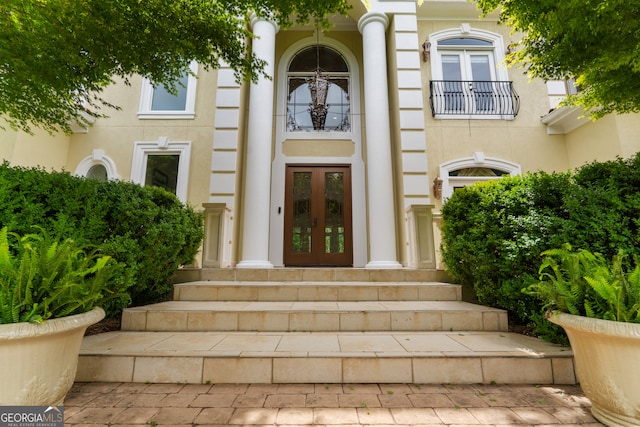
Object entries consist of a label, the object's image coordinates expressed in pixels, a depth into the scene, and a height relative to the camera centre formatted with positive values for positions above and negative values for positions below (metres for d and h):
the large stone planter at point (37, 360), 1.54 -0.56
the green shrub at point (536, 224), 2.60 +0.35
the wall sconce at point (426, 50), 7.16 +5.15
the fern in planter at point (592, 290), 1.70 -0.20
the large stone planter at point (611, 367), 1.60 -0.62
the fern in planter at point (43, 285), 1.61 -0.14
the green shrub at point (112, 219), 2.64 +0.42
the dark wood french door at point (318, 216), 6.89 +1.05
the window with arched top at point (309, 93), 7.49 +4.46
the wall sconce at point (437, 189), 6.45 +1.57
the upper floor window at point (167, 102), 6.83 +3.76
